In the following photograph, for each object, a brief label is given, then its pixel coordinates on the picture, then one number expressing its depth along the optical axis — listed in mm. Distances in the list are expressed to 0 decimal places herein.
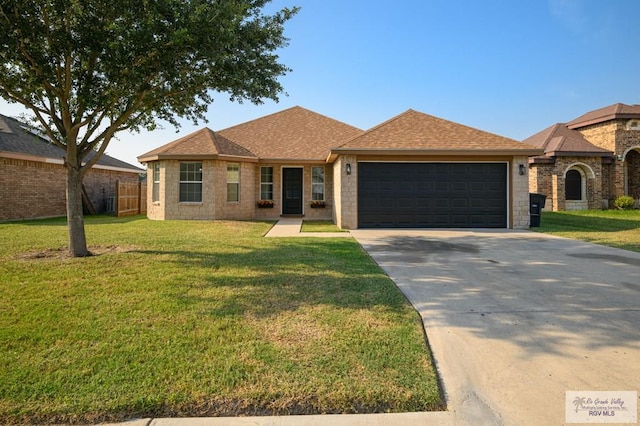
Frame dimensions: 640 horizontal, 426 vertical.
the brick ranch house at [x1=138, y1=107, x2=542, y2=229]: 12664
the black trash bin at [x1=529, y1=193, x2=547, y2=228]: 13016
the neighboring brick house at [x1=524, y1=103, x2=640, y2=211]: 21344
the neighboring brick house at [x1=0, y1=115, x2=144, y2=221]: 14794
